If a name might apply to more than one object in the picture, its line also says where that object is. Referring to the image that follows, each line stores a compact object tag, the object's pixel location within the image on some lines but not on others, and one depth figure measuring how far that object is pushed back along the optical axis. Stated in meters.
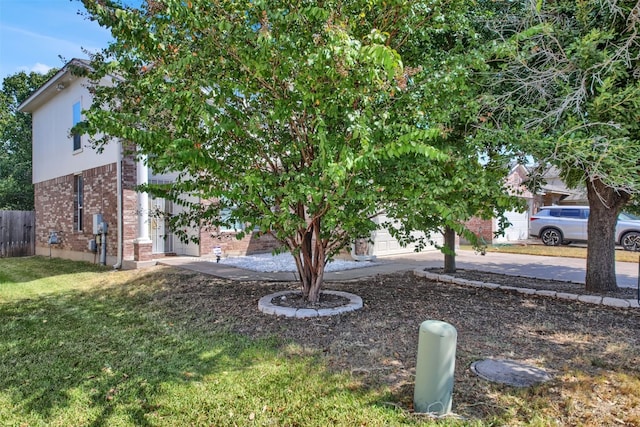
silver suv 15.04
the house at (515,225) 17.44
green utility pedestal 2.89
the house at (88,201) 10.16
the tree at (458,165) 4.41
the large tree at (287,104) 4.02
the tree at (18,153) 21.91
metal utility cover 3.45
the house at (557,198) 21.47
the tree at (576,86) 4.67
